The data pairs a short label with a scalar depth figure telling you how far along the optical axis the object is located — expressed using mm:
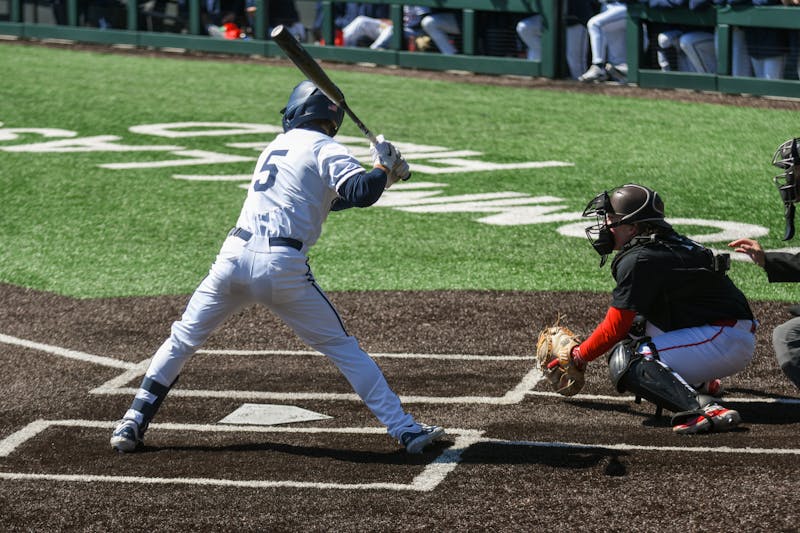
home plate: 12219
